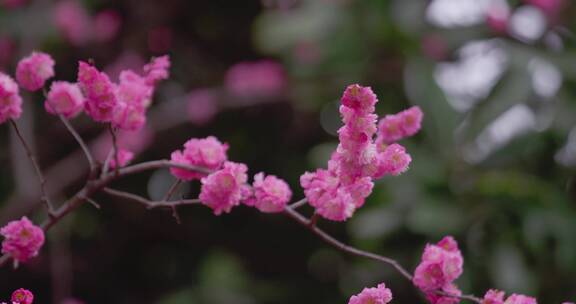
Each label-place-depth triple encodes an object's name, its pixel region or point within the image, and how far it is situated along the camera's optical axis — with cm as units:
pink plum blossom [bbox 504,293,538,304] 131
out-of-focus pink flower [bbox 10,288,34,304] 128
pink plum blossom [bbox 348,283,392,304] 129
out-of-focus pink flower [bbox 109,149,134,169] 139
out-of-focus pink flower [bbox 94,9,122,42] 304
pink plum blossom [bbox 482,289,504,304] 131
